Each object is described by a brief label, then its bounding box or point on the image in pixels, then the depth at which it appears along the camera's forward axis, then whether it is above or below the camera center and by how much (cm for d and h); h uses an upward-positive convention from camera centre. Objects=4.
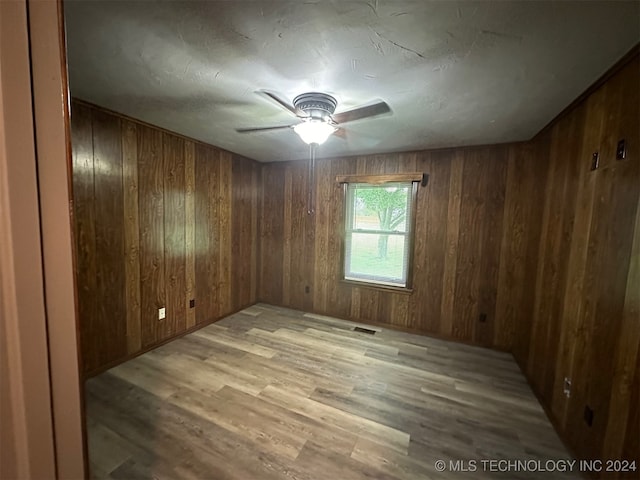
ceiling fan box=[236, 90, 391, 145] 177 +79
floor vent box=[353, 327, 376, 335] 334 -144
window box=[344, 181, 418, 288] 336 -16
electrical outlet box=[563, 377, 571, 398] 173 -108
